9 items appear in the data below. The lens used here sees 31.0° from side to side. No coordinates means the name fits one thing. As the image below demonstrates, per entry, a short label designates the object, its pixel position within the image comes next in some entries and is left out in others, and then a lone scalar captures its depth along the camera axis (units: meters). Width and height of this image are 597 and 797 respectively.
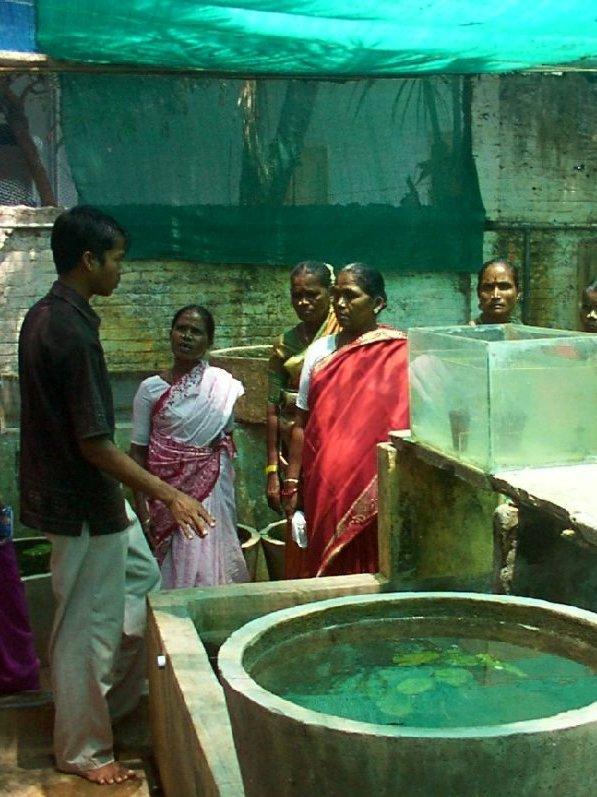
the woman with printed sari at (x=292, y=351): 5.15
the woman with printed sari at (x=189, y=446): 4.82
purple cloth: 4.31
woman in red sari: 4.08
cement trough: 2.48
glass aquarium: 3.07
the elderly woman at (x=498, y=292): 5.15
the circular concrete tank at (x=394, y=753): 1.64
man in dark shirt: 3.39
